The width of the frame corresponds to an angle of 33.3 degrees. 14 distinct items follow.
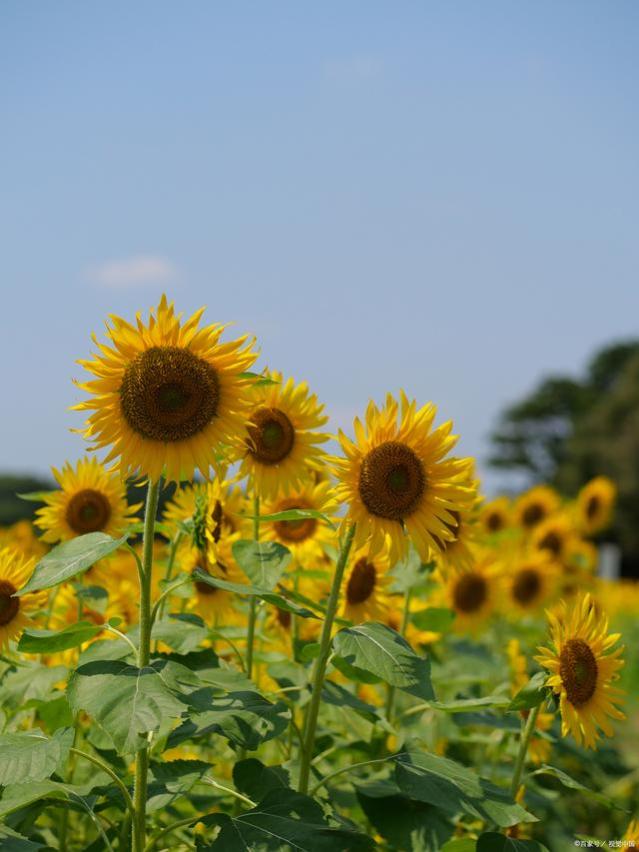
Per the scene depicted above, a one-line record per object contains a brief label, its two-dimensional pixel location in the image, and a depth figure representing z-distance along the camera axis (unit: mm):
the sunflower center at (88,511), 3891
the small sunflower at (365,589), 3850
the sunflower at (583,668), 2934
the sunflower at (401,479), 3039
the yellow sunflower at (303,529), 3924
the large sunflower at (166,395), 2799
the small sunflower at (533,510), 8367
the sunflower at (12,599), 3186
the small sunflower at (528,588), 7102
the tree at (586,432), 44094
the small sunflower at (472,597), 5840
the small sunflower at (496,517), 8227
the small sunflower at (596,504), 9375
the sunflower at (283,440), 3453
